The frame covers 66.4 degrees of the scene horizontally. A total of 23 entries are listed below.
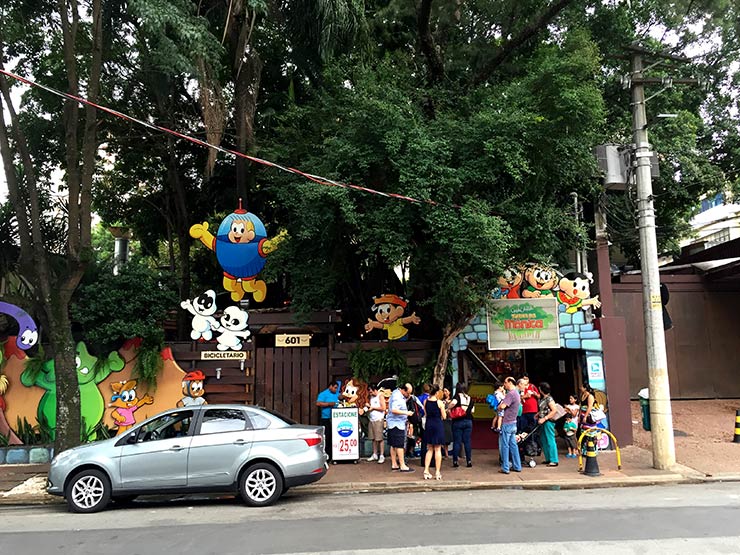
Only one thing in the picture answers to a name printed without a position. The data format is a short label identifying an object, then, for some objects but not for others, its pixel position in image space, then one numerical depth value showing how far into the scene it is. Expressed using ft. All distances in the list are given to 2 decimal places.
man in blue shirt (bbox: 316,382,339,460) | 38.75
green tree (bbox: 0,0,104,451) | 34.12
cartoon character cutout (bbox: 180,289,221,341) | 41.83
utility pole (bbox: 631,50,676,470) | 33.40
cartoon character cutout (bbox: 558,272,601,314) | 41.37
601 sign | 43.19
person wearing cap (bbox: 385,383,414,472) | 34.55
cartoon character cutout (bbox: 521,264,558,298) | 41.65
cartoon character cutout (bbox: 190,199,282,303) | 42.50
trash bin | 38.55
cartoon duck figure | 41.47
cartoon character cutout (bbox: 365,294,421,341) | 42.68
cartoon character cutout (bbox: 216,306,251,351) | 42.06
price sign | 37.63
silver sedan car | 26.35
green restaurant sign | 41.01
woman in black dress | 32.42
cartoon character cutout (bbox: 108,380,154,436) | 41.22
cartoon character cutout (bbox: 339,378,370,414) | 40.14
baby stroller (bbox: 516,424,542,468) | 35.64
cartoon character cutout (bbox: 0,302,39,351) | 40.19
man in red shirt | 35.94
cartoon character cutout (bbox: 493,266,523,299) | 41.34
